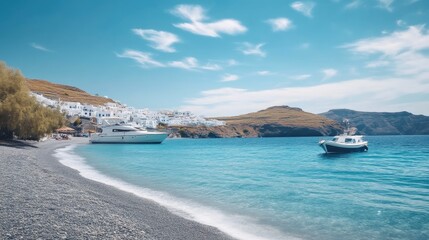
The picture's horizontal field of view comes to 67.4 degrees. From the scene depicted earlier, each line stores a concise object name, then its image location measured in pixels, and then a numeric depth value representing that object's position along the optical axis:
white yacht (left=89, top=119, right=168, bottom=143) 88.06
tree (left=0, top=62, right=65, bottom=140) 40.22
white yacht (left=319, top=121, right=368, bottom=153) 55.97
